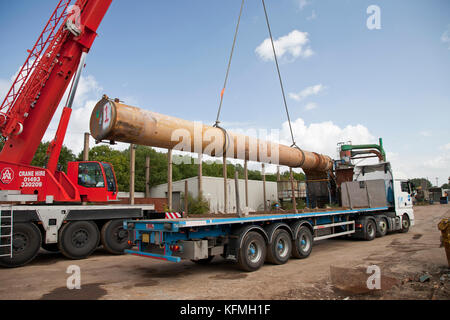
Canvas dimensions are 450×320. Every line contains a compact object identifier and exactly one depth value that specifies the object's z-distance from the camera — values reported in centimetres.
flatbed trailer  620
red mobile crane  820
